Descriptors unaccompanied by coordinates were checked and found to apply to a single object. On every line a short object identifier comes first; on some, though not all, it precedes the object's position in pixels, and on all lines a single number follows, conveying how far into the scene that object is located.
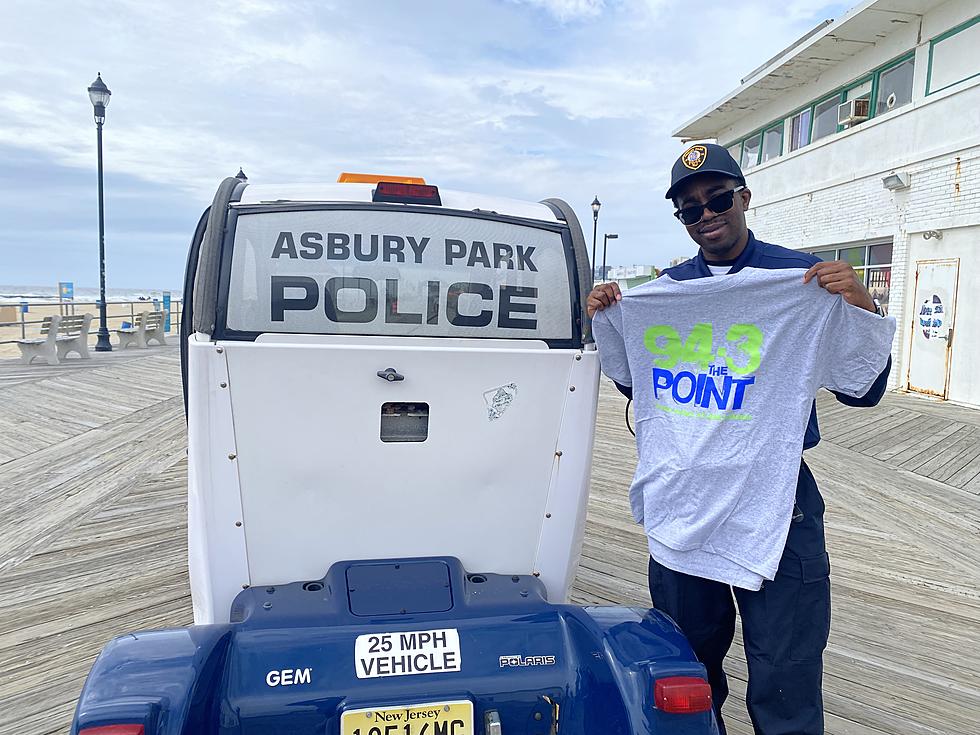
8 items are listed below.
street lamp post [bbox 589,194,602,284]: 30.19
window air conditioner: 14.08
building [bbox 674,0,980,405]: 11.27
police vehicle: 2.09
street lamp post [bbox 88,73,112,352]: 15.76
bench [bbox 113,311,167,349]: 18.52
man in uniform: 2.30
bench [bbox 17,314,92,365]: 14.37
